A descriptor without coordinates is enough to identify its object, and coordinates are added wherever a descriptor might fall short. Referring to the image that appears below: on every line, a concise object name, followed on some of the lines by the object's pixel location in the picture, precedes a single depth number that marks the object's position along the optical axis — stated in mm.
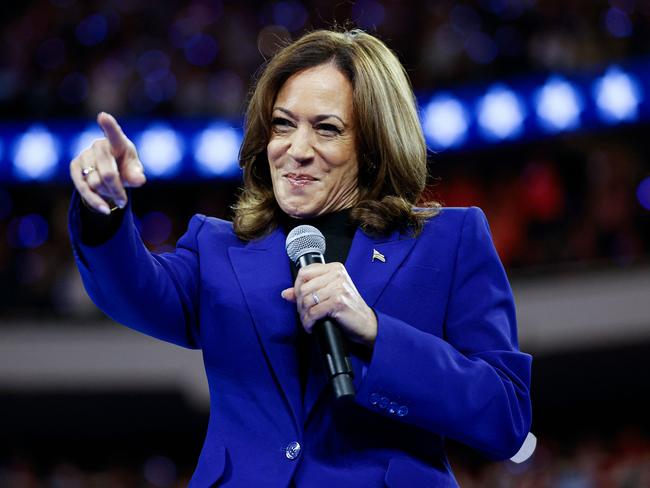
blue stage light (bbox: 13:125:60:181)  16406
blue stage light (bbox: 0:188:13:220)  17484
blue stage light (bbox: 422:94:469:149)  15820
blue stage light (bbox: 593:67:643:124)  14750
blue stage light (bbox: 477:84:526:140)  15477
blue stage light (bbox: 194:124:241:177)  16312
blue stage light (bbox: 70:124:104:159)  16156
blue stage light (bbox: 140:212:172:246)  16875
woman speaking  3201
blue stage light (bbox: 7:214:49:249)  16316
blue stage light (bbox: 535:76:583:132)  14875
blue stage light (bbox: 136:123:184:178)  16281
